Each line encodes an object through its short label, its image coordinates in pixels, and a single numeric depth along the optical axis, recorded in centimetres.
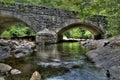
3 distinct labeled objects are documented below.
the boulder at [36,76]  266
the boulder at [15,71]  311
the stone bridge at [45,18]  840
